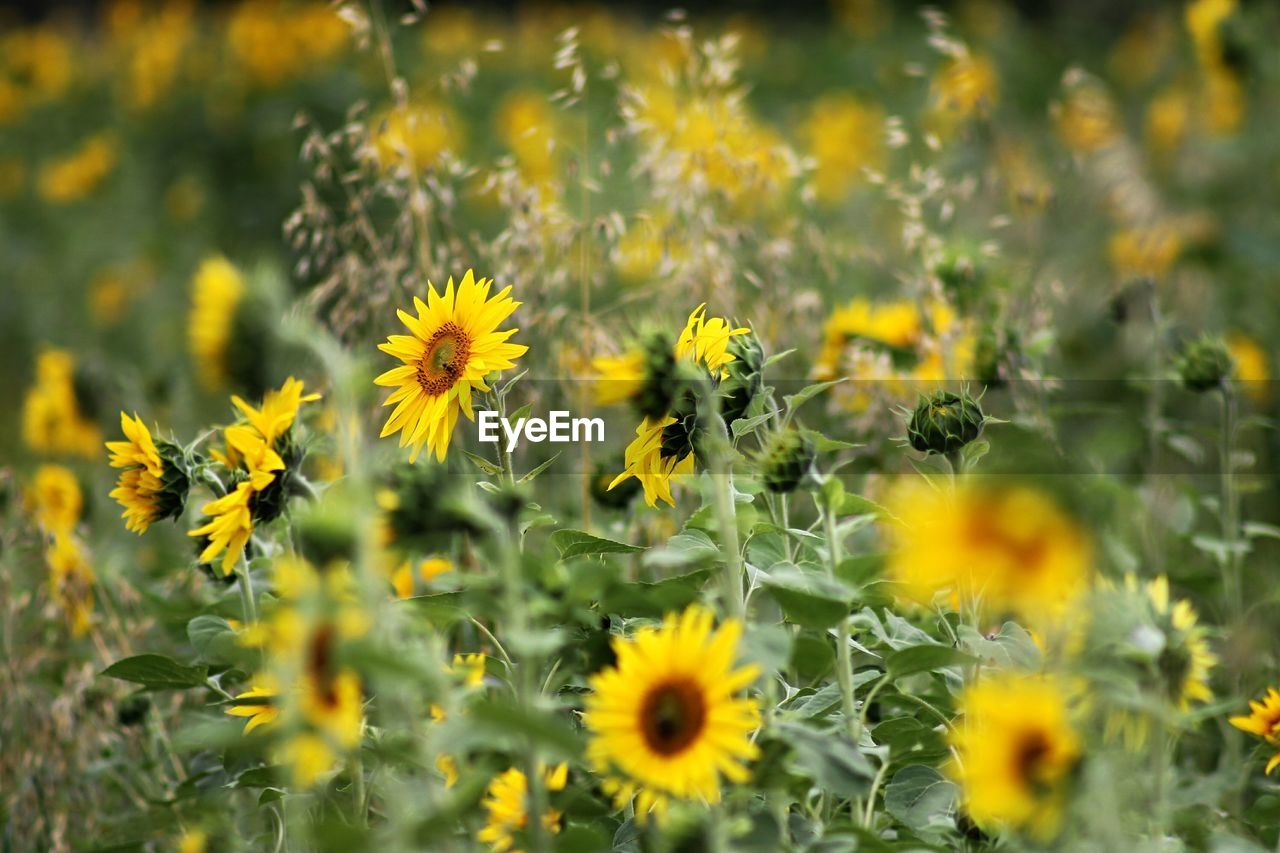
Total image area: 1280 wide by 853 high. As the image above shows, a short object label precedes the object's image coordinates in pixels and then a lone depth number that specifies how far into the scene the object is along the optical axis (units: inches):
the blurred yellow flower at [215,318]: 204.4
